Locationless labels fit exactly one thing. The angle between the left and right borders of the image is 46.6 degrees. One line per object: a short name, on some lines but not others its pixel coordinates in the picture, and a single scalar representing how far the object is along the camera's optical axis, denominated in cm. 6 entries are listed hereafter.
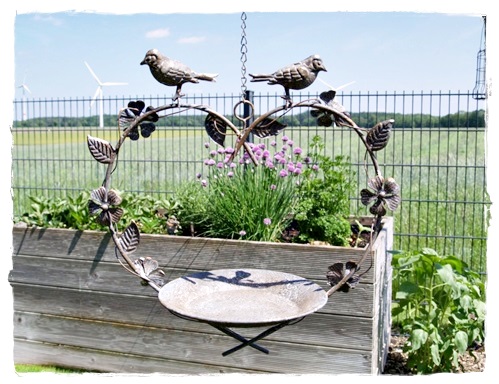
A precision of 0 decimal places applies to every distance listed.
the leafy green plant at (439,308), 272
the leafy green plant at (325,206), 279
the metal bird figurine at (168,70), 172
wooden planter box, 254
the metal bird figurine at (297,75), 168
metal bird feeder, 164
